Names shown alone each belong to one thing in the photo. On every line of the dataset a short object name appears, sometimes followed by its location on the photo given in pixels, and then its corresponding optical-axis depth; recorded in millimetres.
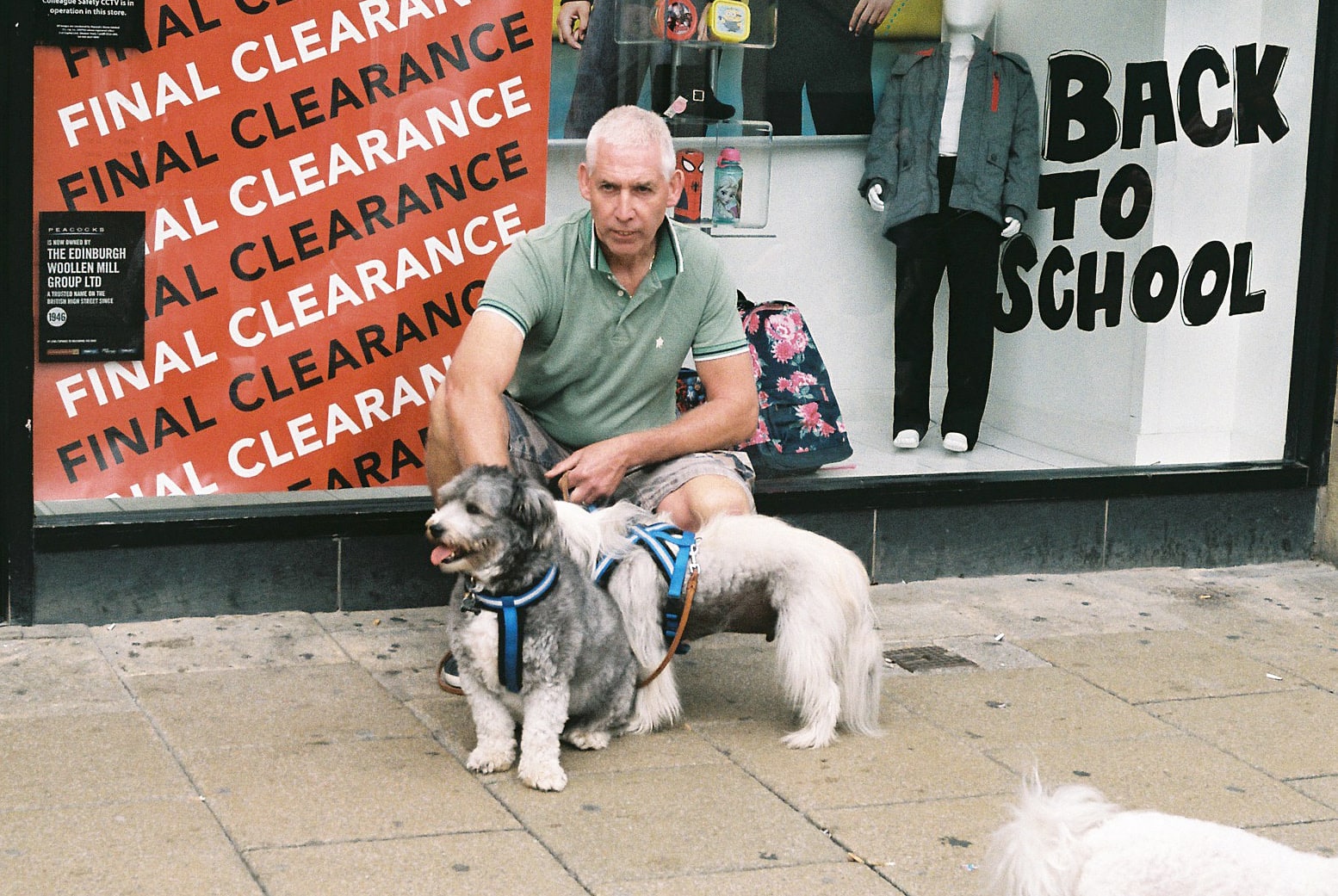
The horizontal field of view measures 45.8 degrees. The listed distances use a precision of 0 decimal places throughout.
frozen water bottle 5840
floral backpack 5824
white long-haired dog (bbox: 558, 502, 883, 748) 3990
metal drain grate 4855
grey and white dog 3576
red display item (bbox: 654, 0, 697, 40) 5621
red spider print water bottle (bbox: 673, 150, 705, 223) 5777
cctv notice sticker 4648
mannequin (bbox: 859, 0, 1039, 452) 6098
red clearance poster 4832
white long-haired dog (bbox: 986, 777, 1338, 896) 2172
